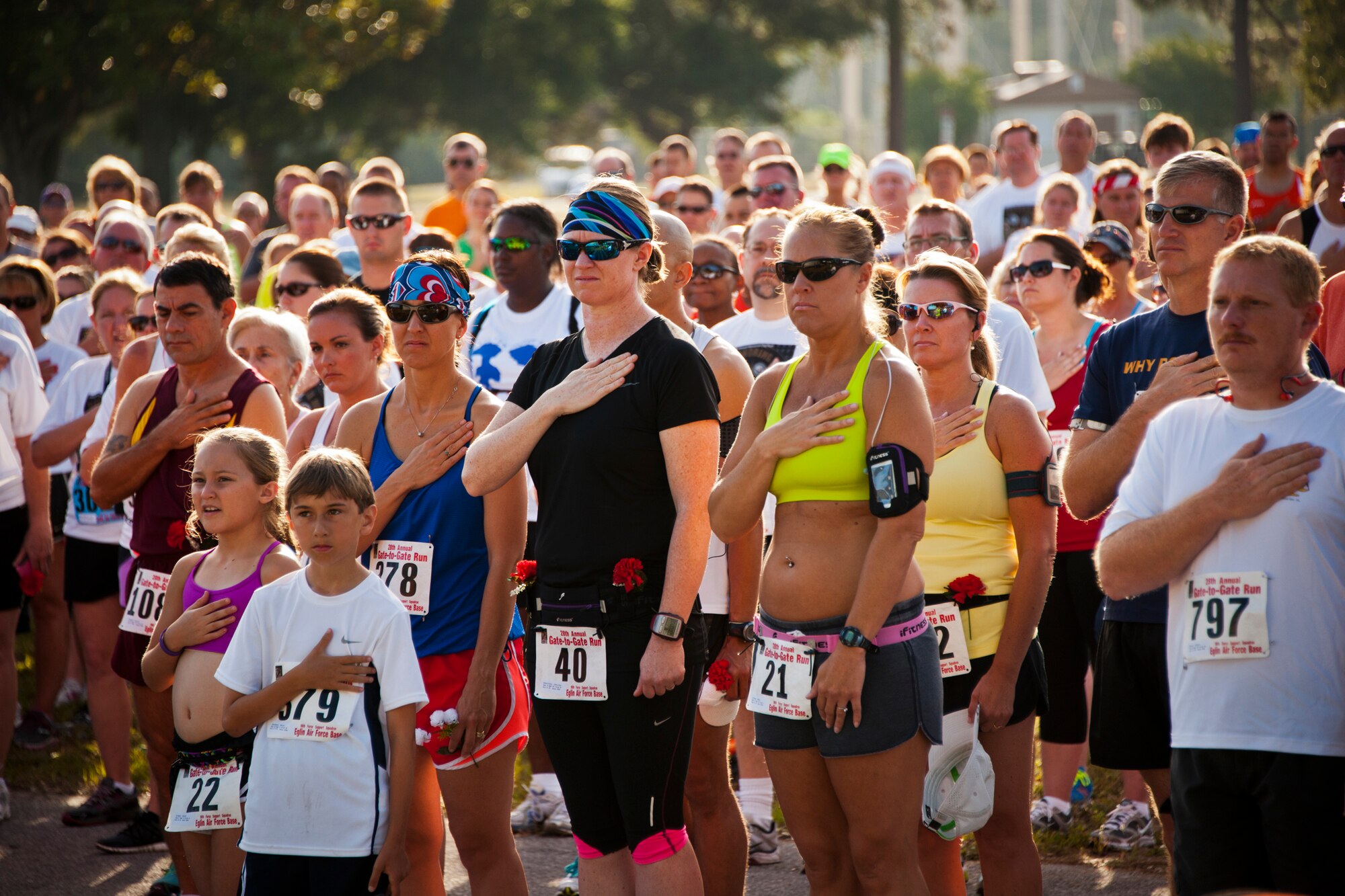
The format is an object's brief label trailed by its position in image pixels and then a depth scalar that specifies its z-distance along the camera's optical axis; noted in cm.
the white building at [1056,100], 11869
